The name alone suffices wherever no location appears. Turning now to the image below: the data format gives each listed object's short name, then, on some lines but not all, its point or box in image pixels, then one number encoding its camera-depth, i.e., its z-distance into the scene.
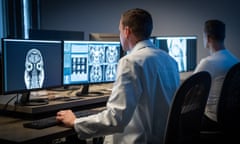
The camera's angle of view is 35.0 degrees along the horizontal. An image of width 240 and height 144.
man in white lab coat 1.80
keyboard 2.04
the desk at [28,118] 1.85
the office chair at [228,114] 2.55
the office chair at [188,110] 1.70
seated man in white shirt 2.93
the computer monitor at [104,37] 3.43
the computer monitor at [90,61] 2.69
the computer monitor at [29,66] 2.21
